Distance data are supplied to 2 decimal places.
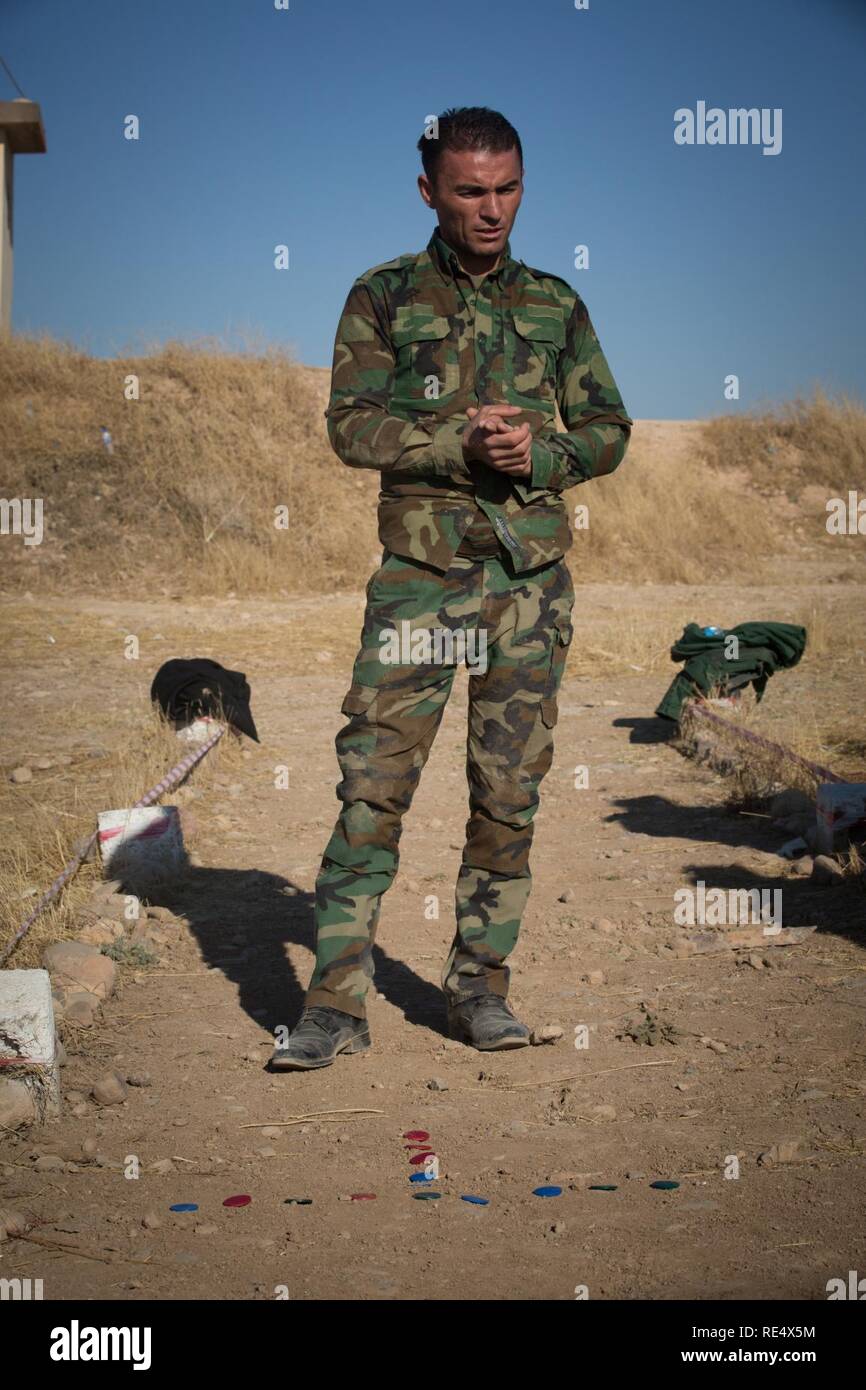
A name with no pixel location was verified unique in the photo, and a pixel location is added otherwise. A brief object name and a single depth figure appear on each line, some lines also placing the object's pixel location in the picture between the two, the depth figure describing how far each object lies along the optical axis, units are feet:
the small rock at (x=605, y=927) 14.34
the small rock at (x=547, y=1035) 11.23
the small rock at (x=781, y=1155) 8.78
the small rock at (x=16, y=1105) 9.78
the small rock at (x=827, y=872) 15.33
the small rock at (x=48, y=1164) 9.11
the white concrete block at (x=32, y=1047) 9.88
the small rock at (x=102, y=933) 13.87
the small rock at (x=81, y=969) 12.57
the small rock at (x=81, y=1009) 11.87
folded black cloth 24.70
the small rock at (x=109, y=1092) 10.26
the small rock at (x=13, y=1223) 8.06
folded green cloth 25.08
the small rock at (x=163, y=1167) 9.06
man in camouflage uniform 10.23
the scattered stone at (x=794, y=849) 16.80
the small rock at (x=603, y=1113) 9.73
